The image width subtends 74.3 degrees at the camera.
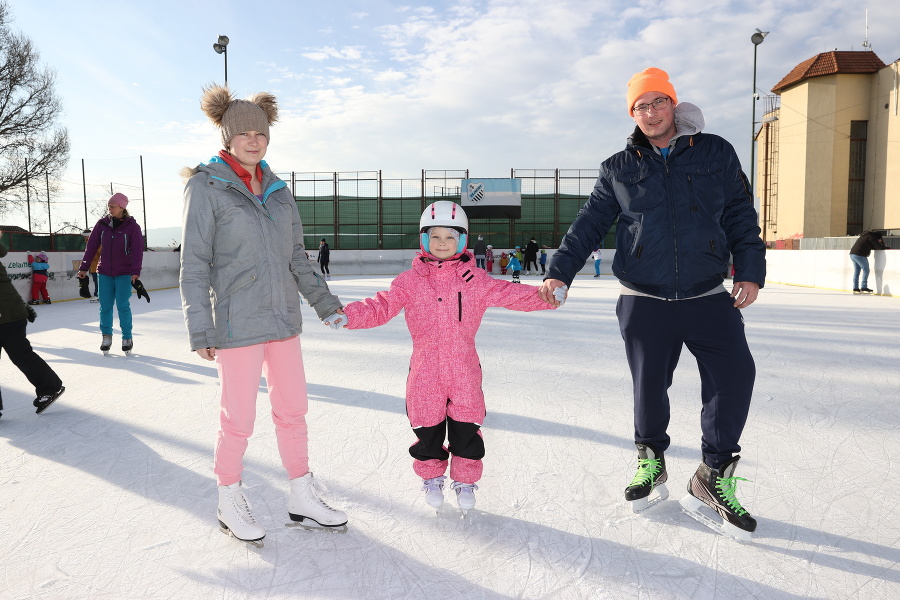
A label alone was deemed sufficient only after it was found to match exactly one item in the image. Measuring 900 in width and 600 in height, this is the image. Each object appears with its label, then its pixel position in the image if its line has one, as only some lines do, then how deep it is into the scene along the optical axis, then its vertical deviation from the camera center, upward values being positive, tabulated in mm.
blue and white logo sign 25438 +2547
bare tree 20875 +4783
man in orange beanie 2068 -72
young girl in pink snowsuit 2186 -294
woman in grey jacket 1918 -142
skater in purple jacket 5254 -28
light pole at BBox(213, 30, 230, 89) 14703 +5120
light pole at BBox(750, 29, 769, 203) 17781 +6377
